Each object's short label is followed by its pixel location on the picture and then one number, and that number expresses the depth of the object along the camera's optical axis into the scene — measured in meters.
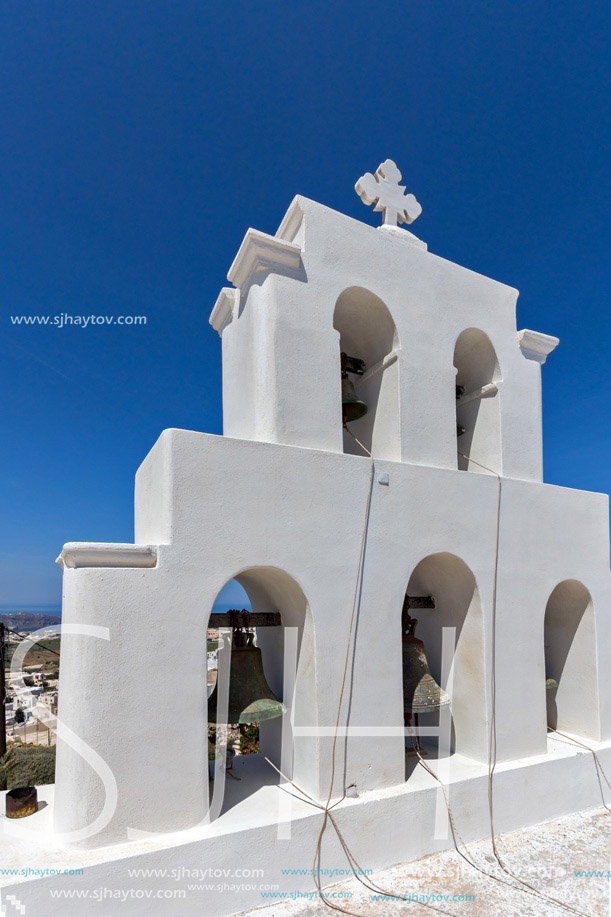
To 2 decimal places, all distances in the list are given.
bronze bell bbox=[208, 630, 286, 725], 4.77
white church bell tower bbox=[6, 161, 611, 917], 3.99
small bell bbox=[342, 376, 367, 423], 5.94
